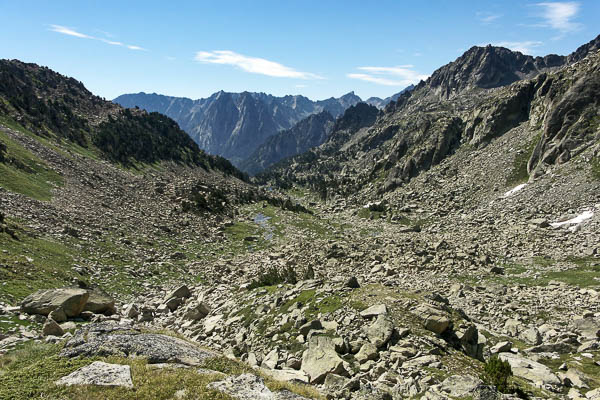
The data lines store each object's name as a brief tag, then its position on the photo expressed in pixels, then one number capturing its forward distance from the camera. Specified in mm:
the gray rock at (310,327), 19469
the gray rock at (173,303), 30094
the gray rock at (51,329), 17328
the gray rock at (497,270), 34875
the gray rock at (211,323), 24147
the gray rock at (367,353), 16203
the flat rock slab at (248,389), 11430
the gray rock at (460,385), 12781
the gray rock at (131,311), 25547
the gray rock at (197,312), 27156
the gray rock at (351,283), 24562
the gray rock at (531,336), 20859
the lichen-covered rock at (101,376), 10930
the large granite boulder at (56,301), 19516
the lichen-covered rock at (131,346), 13477
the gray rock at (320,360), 15383
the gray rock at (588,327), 20416
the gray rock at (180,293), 31070
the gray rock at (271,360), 17142
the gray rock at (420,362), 14906
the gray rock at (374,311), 18794
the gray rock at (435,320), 17750
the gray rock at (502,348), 19244
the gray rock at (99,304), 22500
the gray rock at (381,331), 16891
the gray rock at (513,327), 22281
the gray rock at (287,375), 14781
